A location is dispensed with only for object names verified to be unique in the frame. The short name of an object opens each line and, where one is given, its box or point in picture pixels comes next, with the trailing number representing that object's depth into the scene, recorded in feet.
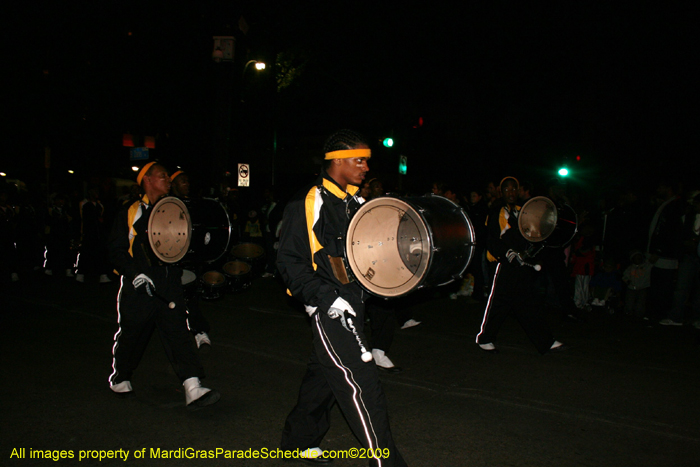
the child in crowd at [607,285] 29.73
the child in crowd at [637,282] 27.99
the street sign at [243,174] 56.75
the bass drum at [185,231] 14.19
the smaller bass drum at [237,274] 31.32
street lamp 61.87
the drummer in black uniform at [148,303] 14.96
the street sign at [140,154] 55.67
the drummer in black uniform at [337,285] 9.96
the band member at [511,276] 20.12
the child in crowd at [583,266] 29.91
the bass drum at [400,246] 9.96
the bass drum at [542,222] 19.61
